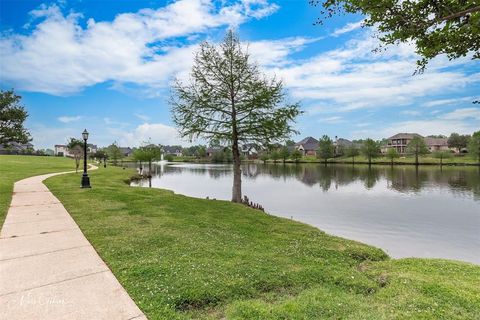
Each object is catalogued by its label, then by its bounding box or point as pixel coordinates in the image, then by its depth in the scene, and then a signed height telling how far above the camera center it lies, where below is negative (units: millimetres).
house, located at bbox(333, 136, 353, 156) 111600 +5067
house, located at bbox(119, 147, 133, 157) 184125 +5494
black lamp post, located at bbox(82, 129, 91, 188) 19359 -1208
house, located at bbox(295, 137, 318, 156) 136875 +4749
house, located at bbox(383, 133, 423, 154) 116500 +5854
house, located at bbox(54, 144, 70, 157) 185425 +7649
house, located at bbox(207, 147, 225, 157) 162250 +2979
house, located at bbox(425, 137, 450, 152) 114538 +4047
